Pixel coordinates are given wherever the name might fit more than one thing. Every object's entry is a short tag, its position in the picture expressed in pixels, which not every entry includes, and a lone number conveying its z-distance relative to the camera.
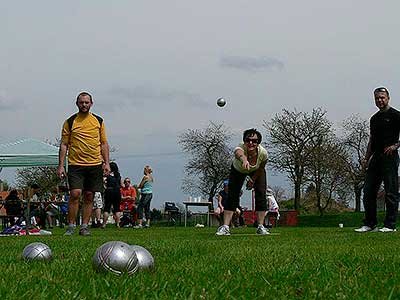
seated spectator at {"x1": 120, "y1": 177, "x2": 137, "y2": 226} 24.53
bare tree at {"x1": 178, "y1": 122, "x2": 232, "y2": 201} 60.69
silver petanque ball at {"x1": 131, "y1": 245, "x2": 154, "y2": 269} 3.88
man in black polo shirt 10.80
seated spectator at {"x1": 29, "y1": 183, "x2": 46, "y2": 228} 20.12
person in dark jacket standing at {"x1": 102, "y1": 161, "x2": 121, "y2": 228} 19.81
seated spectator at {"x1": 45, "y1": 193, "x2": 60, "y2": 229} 20.16
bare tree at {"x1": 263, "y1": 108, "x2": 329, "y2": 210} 48.88
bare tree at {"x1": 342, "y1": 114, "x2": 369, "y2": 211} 50.25
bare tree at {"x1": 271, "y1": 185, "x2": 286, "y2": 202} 59.03
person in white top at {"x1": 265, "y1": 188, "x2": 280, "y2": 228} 24.26
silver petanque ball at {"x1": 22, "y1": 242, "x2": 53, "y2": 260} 4.75
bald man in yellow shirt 10.52
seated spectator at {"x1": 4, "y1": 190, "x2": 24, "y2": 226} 20.50
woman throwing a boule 10.04
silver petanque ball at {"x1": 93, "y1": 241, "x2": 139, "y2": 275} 3.69
